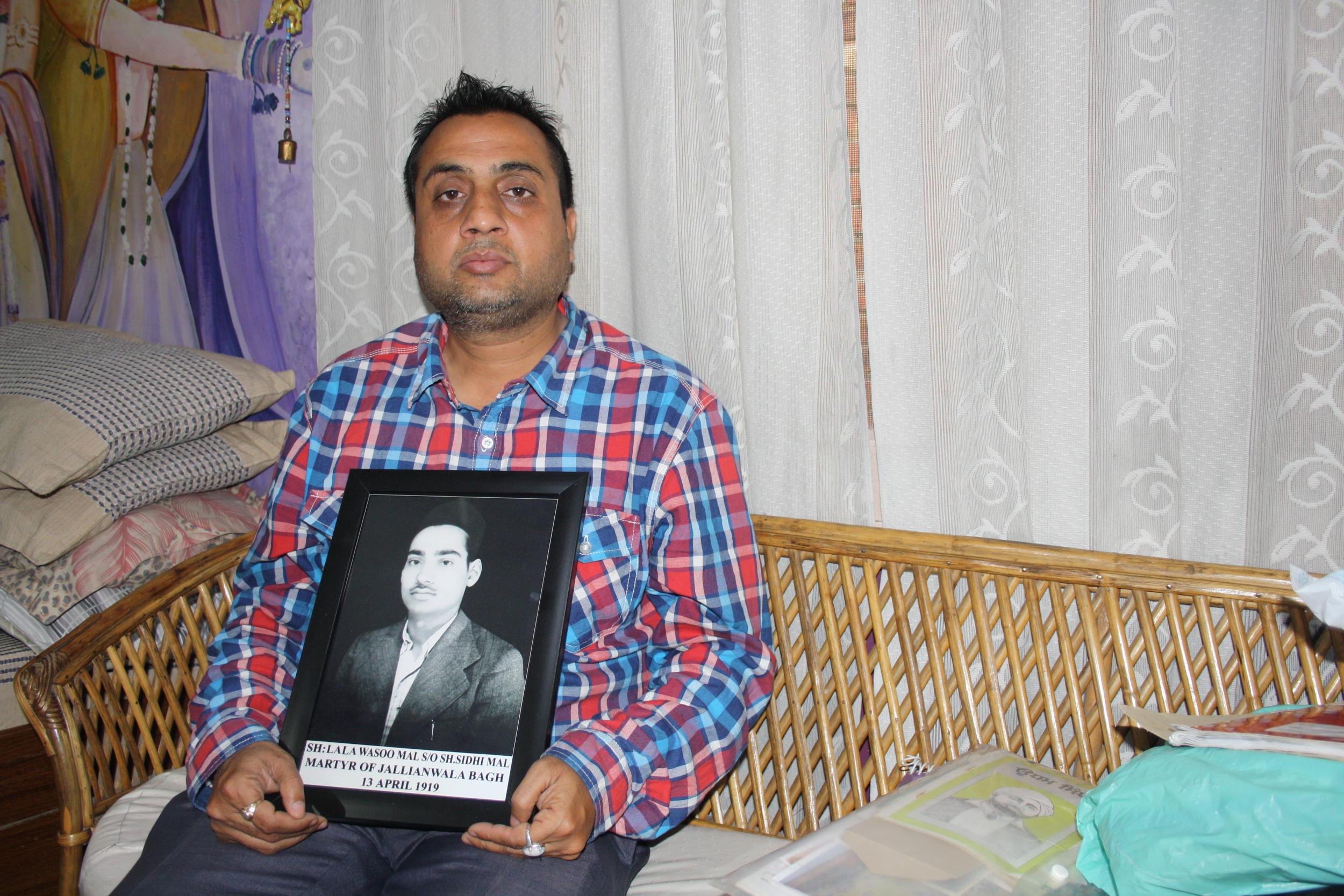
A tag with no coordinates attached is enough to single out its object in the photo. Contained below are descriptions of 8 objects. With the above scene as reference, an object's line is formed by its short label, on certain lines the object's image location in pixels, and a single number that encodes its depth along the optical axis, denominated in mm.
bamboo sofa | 1031
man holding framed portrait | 935
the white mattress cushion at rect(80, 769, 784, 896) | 1047
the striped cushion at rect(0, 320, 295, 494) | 1423
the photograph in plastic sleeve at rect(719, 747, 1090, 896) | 771
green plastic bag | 683
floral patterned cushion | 1440
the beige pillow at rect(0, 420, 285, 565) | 1430
